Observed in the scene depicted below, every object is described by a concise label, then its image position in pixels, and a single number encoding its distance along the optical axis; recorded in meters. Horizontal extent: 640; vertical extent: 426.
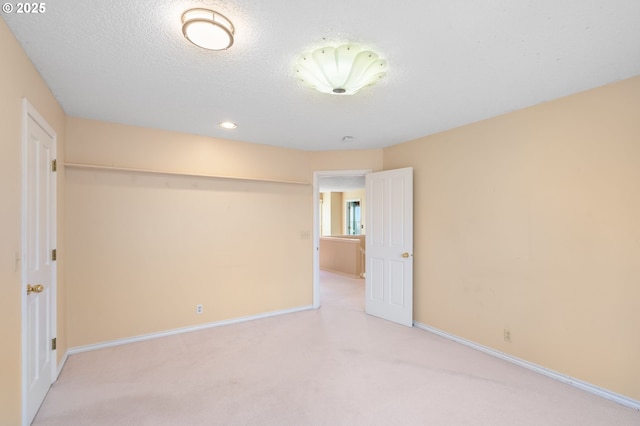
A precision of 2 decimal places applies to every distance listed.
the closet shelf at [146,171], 2.92
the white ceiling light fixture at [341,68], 1.80
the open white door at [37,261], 1.83
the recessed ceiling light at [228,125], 3.17
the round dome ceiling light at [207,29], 1.46
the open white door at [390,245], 3.75
